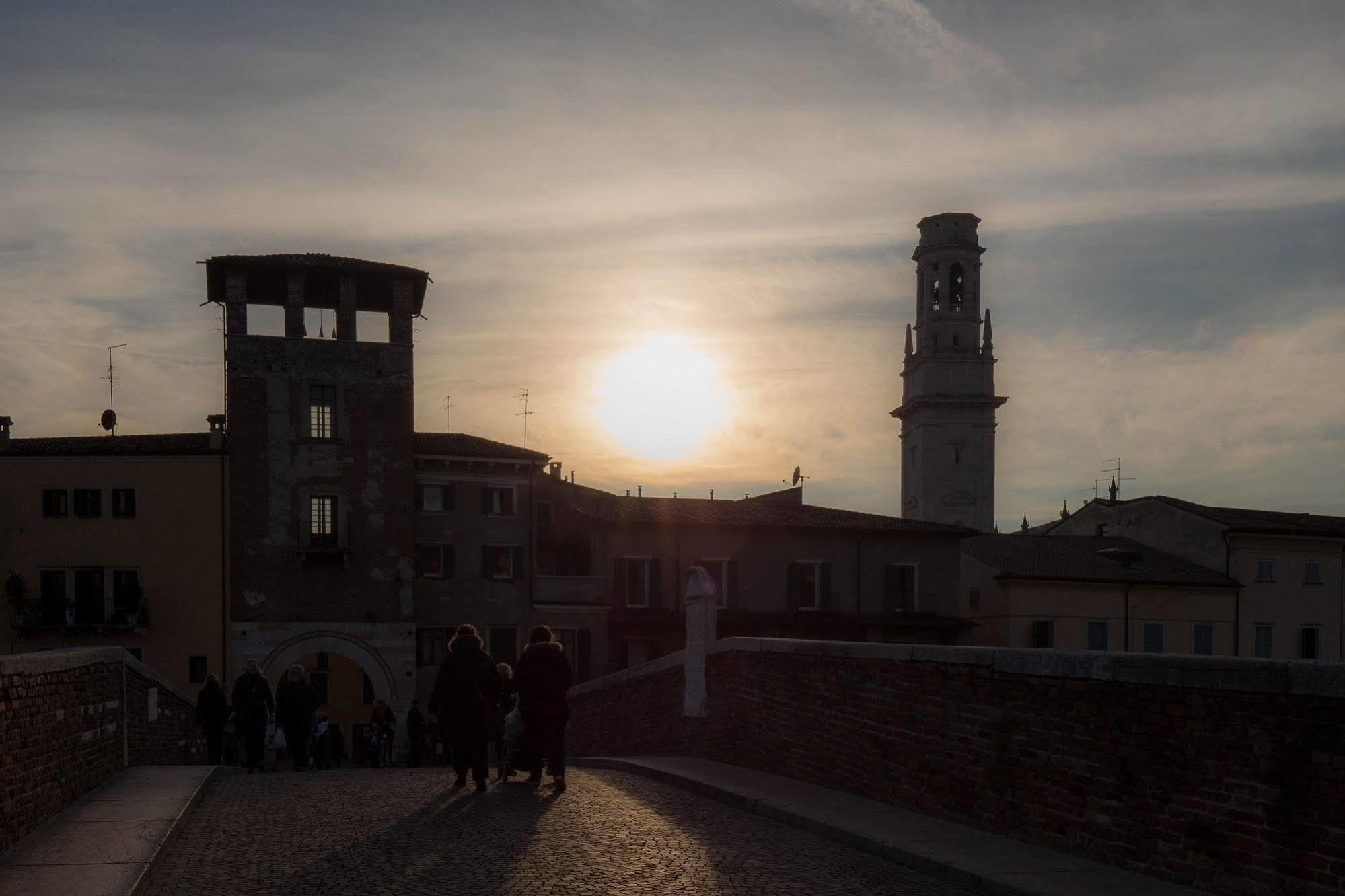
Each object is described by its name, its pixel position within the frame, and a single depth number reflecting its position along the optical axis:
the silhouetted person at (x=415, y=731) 35.91
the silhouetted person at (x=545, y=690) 12.55
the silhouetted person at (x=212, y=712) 18.52
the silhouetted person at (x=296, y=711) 18.52
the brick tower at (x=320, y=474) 41.66
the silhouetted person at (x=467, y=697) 12.56
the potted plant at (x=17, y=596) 41.12
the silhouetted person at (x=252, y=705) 17.86
